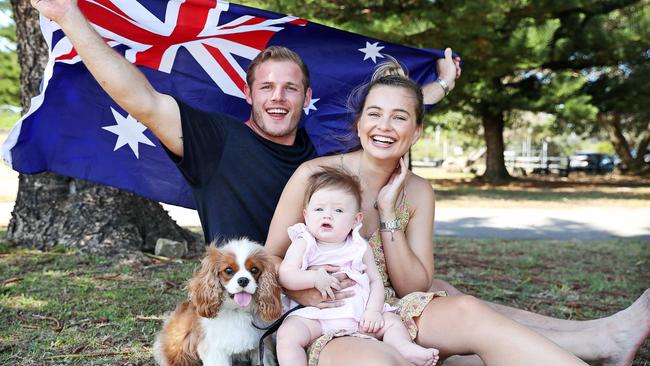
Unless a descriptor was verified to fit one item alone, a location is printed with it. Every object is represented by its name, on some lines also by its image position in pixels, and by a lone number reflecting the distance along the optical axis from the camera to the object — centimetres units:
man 304
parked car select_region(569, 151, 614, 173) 3766
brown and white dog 287
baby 284
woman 271
